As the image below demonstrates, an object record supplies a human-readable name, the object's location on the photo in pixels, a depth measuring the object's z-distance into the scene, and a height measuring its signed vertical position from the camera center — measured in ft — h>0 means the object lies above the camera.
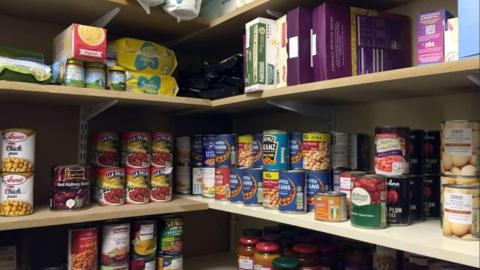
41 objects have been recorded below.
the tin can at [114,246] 4.68 -1.17
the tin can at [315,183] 4.12 -0.38
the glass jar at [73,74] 4.41 +0.76
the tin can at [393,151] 3.49 -0.05
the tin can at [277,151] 4.35 -0.07
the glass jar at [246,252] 4.83 -1.27
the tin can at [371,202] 3.33 -0.46
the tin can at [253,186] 4.60 -0.47
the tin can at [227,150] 5.23 -0.07
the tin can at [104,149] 5.02 -0.06
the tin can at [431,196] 3.69 -0.46
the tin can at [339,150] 4.35 -0.05
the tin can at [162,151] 5.23 -0.08
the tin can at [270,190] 4.31 -0.47
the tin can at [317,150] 4.17 -0.05
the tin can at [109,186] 4.84 -0.49
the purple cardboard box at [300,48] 4.07 +0.97
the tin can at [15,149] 4.13 -0.05
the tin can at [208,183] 5.38 -0.50
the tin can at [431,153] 3.73 -0.07
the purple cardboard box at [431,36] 3.21 +0.87
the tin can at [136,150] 5.05 -0.07
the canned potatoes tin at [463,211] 2.84 -0.45
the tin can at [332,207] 3.65 -0.55
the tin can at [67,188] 4.44 -0.48
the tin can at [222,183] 5.16 -0.49
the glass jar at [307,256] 4.33 -1.19
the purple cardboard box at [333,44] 3.88 +0.97
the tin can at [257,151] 4.78 -0.07
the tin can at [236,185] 4.83 -0.48
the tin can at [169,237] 5.11 -1.16
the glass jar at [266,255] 4.57 -1.23
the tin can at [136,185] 5.02 -0.50
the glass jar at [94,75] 4.58 +0.77
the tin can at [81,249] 4.47 -1.15
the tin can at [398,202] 3.44 -0.48
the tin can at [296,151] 4.34 -0.06
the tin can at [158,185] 5.21 -0.51
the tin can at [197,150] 5.63 -0.07
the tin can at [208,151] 5.42 -0.08
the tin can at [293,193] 4.07 -0.48
